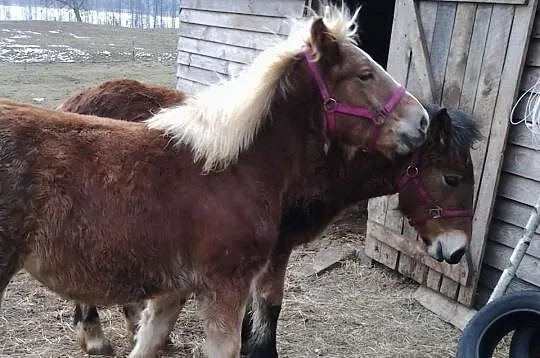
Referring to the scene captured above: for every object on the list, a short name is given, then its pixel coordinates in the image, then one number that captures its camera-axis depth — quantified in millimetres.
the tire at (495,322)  2814
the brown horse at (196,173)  2049
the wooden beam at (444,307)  3996
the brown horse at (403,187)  2836
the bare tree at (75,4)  26094
